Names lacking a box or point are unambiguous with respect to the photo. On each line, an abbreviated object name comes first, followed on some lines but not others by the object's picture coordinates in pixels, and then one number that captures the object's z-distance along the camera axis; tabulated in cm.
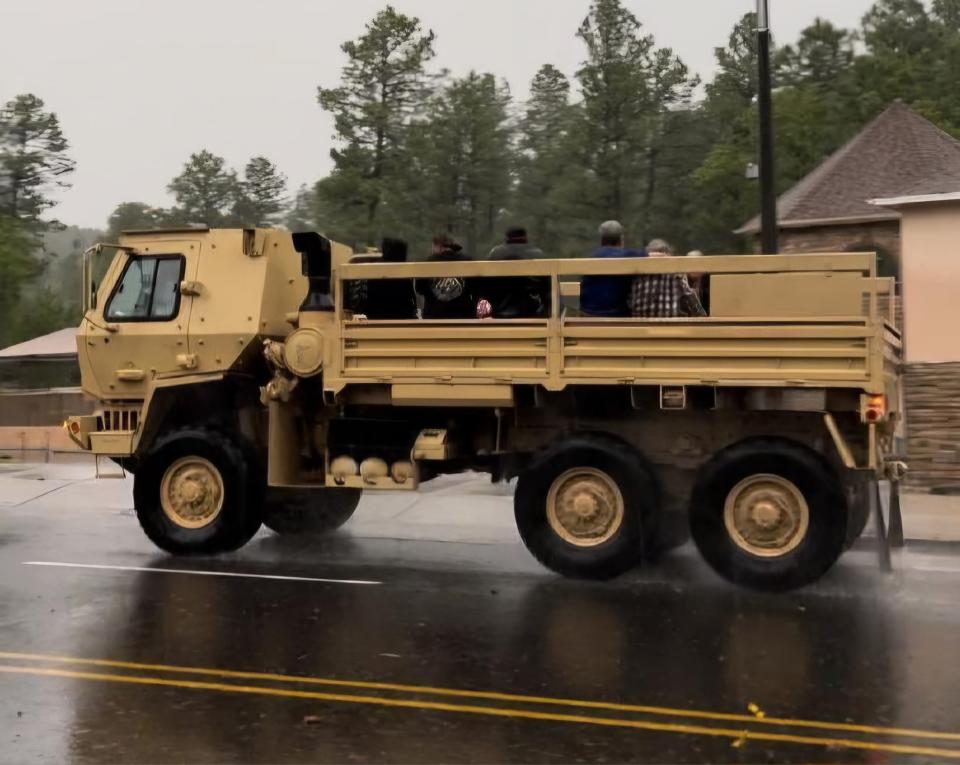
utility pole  1347
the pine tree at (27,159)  4081
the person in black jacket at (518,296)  961
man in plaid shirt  902
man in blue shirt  934
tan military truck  860
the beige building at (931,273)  1475
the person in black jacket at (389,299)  988
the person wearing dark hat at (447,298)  973
